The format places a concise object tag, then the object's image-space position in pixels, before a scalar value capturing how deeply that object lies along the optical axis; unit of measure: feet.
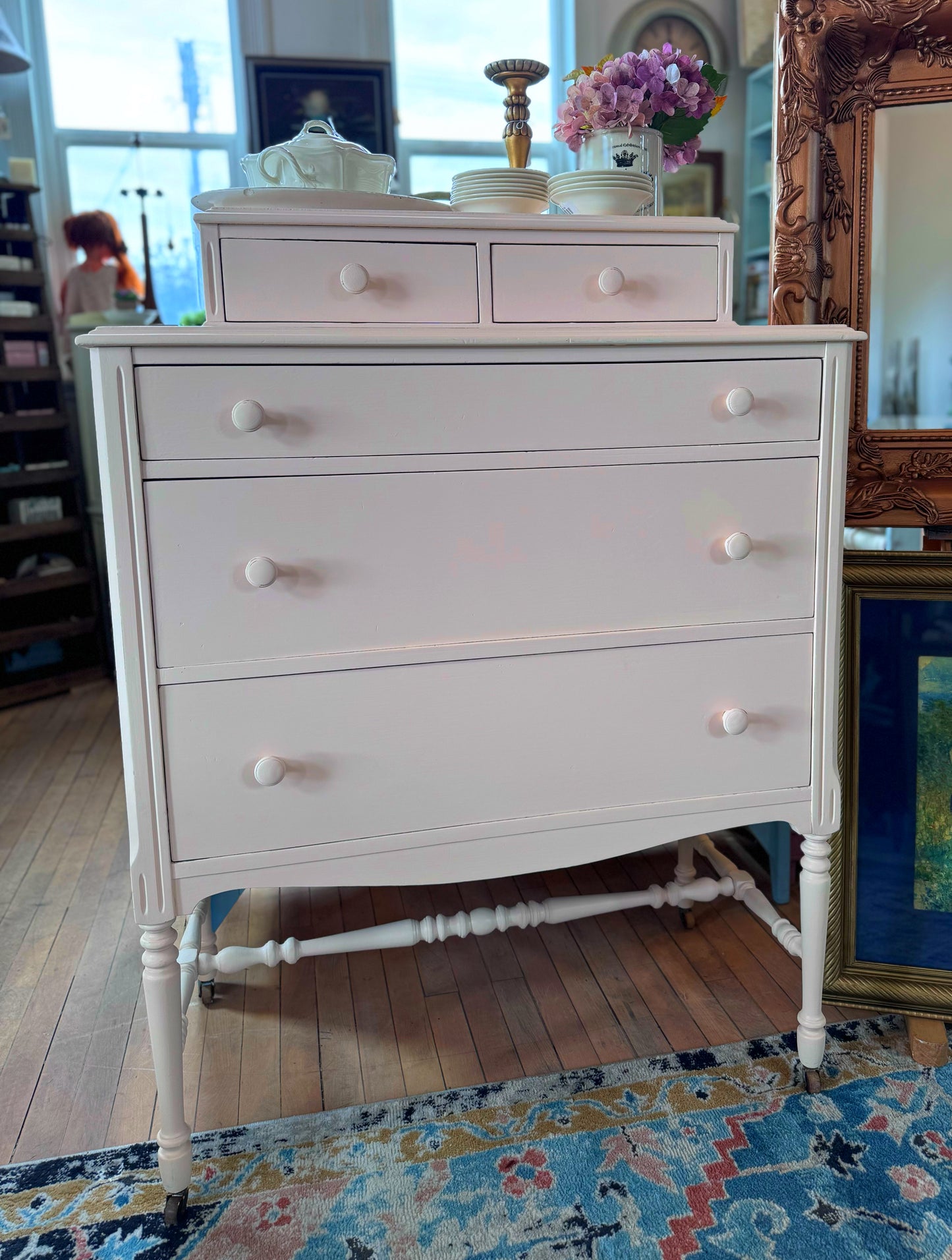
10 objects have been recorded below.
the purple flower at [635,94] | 4.50
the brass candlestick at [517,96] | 4.54
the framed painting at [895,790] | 5.20
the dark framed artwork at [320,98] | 14.39
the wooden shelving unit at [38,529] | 12.33
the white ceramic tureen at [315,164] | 4.14
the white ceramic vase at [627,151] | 4.56
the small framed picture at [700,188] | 16.65
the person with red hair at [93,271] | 13.62
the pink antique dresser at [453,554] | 3.82
